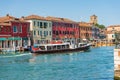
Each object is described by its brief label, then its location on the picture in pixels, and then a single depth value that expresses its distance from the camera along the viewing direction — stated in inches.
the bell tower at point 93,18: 5782.5
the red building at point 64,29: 3174.2
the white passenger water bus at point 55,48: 2234.3
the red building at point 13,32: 2469.6
